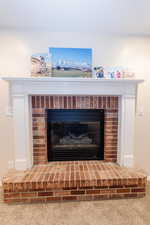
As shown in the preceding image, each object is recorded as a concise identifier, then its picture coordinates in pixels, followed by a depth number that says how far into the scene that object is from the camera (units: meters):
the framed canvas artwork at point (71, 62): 2.15
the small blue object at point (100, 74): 2.17
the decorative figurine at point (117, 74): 2.16
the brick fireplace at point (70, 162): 1.87
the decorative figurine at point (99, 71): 2.18
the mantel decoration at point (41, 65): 2.12
